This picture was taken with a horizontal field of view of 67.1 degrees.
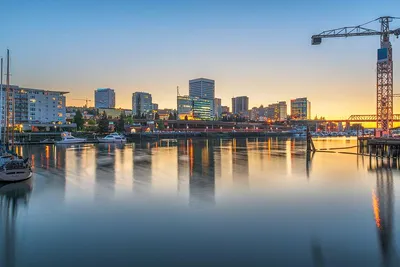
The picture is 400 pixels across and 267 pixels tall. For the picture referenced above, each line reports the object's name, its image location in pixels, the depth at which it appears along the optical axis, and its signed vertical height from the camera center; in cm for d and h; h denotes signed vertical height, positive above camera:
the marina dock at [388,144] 3344 -249
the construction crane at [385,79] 3978 +611
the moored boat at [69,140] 6700 -312
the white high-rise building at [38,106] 11100 +773
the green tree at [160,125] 13462 +33
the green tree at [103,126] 9475 +1
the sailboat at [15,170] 1778 -264
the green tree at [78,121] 10912 +186
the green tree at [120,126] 10575 -2
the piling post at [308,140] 4504 -230
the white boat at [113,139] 7499 -326
